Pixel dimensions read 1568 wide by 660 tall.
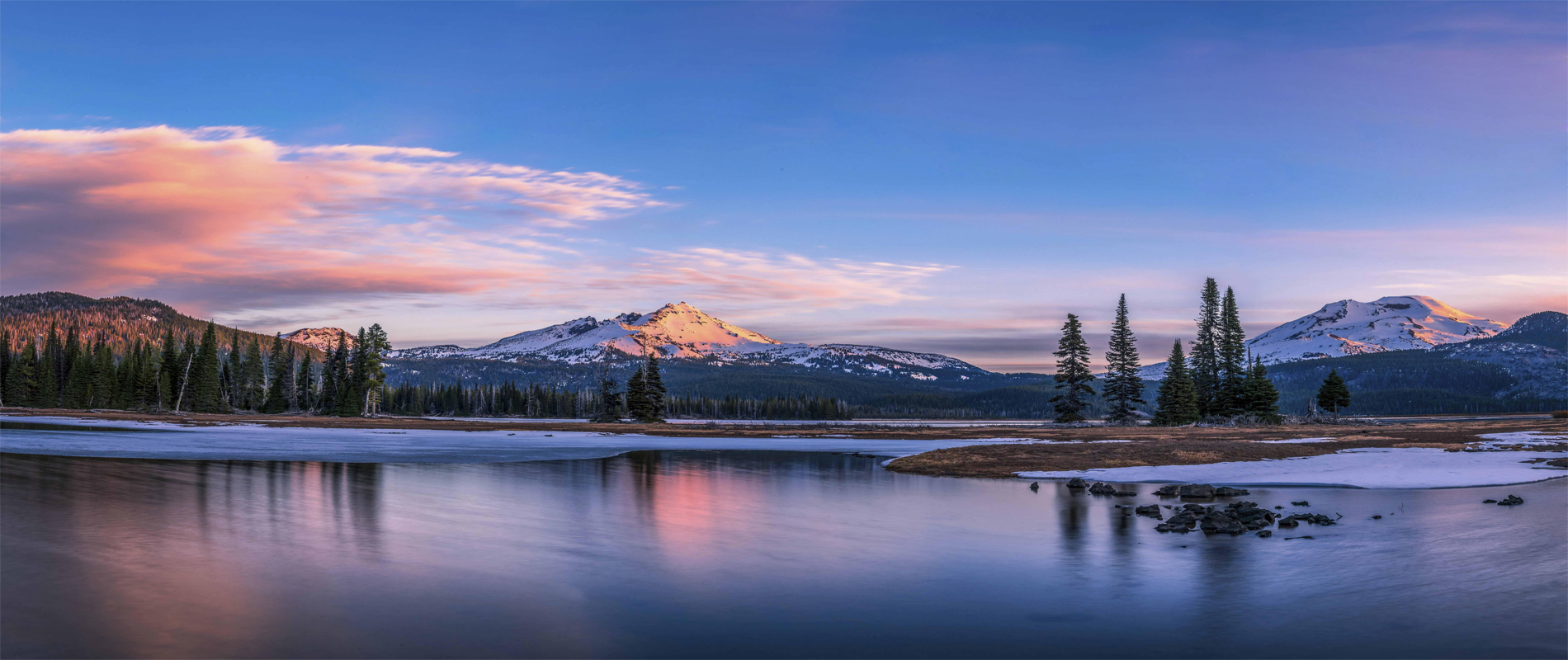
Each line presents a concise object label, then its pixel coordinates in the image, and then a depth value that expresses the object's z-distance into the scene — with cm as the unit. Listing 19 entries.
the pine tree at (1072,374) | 9688
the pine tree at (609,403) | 10811
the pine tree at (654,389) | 10956
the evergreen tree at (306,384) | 14112
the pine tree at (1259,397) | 9312
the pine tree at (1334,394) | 11019
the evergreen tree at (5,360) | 13438
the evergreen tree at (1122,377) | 9725
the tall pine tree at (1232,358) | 9581
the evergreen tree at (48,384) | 13388
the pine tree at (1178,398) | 9219
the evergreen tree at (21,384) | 13400
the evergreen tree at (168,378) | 13000
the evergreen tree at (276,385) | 13512
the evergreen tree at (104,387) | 13300
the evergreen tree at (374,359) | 12162
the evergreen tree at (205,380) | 13000
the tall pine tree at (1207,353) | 9931
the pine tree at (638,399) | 10862
